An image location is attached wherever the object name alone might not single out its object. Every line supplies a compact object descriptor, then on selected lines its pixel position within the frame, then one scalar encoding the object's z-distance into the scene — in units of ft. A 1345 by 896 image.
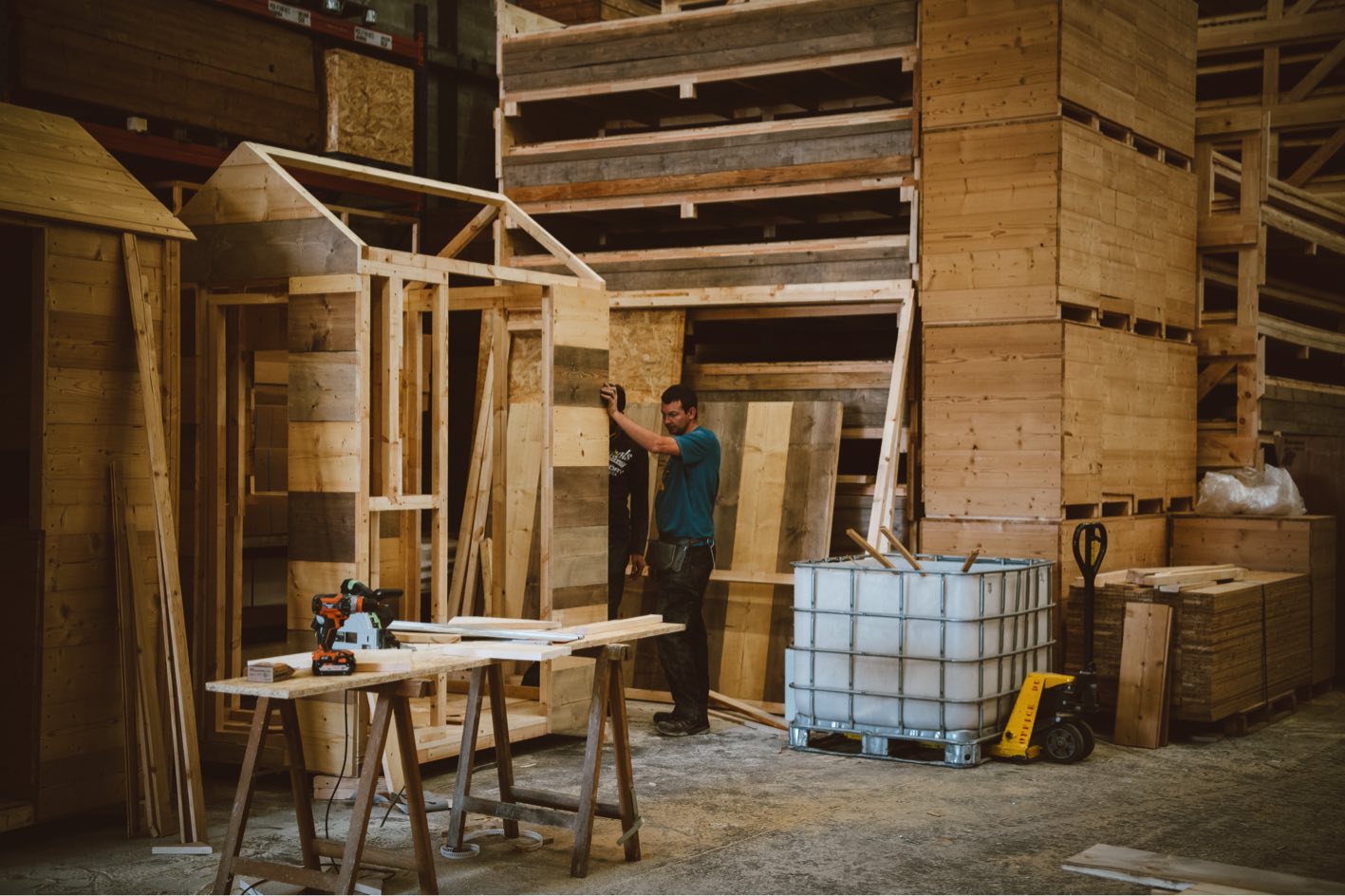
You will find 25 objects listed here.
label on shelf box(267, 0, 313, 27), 36.37
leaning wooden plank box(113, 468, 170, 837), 22.98
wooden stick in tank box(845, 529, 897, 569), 26.99
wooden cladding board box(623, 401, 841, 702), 34.68
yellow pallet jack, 28.55
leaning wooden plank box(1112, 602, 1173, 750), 30.27
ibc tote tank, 28.09
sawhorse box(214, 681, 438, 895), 18.31
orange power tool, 19.01
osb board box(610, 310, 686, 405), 37.58
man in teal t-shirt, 31.35
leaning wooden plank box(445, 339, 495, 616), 32.91
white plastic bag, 36.99
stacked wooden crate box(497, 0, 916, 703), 35.17
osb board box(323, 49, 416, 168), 38.01
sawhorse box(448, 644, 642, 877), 20.88
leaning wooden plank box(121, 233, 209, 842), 23.18
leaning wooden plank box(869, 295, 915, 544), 33.32
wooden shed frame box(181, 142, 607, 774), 25.23
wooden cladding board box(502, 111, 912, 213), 35.53
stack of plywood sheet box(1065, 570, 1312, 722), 30.40
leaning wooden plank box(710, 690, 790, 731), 32.19
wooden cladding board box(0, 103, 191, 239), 22.45
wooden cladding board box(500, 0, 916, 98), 35.55
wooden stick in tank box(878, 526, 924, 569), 28.22
